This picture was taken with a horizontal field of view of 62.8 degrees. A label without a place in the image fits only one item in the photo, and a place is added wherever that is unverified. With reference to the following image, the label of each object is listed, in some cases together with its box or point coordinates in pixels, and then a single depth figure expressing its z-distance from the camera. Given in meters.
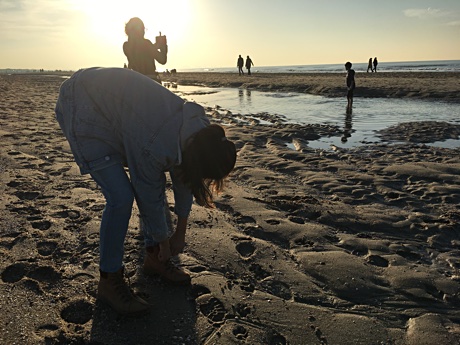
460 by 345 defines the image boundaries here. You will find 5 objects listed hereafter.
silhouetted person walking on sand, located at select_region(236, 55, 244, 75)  35.12
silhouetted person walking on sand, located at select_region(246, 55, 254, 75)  34.35
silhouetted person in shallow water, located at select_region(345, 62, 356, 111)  13.48
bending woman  1.97
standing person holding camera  4.32
